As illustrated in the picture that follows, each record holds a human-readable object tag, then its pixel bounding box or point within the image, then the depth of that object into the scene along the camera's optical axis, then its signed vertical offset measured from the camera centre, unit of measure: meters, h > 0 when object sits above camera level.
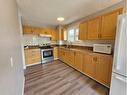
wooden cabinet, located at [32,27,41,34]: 3.58 +0.69
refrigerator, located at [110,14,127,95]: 1.03 -0.32
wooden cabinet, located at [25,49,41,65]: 3.03 -0.73
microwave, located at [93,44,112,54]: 1.66 -0.19
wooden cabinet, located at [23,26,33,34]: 3.36 +0.66
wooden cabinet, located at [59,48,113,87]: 1.58 -0.73
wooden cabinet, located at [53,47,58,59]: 3.90 -0.68
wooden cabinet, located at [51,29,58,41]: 4.20 +0.53
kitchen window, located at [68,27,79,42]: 3.37 +0.44
